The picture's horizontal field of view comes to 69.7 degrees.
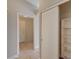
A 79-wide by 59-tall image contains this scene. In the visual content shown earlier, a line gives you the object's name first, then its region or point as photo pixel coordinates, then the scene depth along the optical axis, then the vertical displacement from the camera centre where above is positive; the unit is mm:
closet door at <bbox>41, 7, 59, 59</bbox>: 1599 -145
